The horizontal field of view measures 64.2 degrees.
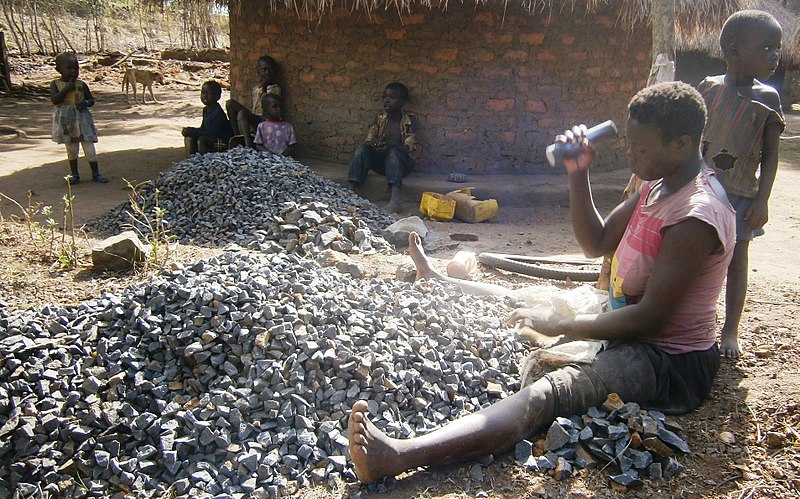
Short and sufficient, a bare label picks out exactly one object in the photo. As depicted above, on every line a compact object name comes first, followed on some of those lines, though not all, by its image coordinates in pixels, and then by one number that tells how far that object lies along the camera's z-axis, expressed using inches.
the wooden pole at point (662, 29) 200.7
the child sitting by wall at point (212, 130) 295.9
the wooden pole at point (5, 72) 510.9
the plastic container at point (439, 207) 238.5
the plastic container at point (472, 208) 237.6
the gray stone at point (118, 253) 152.9
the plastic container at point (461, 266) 159.6
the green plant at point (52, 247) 158.2
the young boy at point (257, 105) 288.9
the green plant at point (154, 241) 157.3
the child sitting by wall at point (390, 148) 253.6
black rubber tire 165.2
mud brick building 259.8
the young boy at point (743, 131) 108.8
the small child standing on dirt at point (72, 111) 269.4
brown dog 552.4
